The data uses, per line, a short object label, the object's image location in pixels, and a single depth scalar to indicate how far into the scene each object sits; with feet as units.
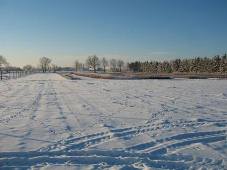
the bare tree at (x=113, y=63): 363.12
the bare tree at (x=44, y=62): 324.25
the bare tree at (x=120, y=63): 349.48
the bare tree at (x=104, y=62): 338.80
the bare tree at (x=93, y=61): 293.51
